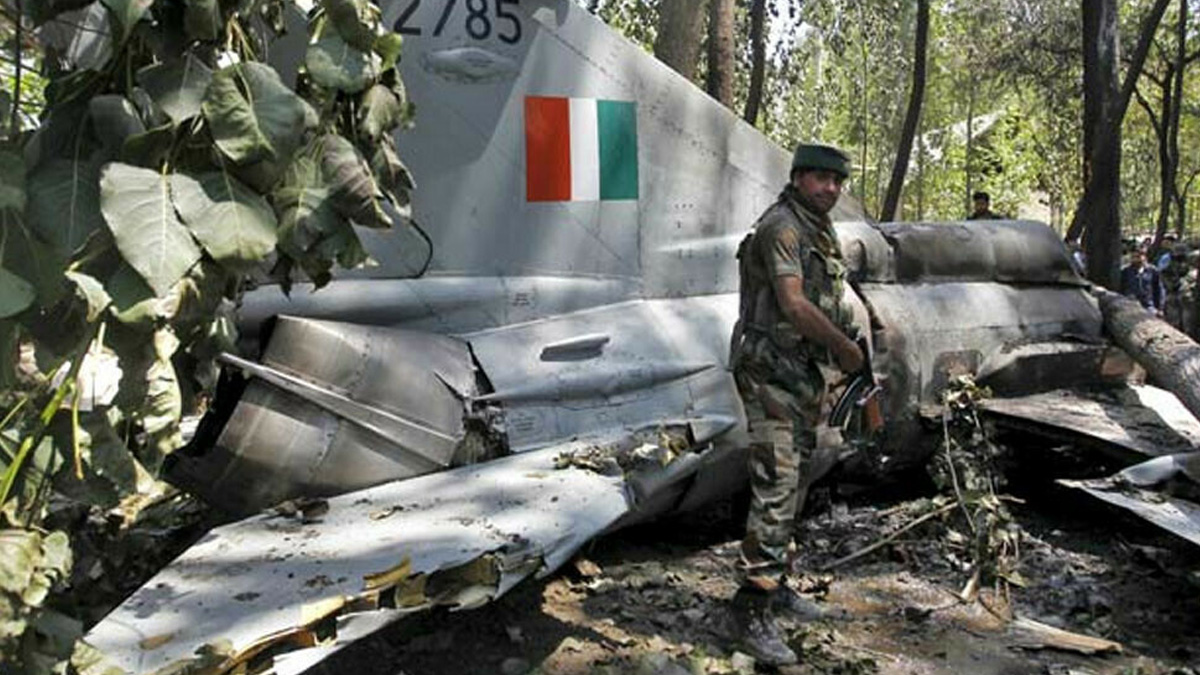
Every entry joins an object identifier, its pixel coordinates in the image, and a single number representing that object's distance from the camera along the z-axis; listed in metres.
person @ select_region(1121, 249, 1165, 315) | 14.08
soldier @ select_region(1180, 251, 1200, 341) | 7.97
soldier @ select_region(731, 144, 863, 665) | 4.15
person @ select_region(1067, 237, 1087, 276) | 11.20
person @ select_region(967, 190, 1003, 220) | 10.72
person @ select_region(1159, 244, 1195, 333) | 13.77
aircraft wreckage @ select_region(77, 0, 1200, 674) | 2.99
